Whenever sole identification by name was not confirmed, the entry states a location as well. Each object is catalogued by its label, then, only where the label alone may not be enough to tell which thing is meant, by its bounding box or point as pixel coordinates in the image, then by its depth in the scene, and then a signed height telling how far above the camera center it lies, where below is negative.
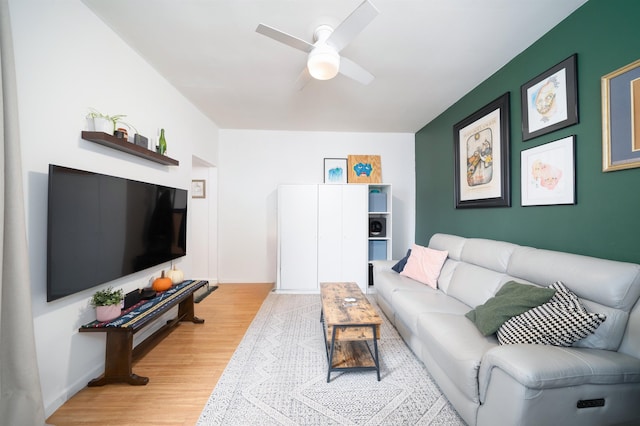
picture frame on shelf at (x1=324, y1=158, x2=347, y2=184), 4.48 +0.78
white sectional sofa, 1.15 -0.76
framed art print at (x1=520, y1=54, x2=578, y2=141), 1.85 +0.90
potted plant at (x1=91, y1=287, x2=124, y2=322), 1.81 -0.63
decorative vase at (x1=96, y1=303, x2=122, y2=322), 1.81 -0.69
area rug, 1.58 -1.23
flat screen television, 1.52 -0.10
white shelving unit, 4.16 -0.15
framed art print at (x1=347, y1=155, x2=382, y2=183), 4.46 +0.80
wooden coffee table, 1.87 -0.85
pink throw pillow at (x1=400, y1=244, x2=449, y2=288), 2.82 -0.58
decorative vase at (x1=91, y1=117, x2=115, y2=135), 1.81 +0.64
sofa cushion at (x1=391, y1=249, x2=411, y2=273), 3.27 -0.64
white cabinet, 4.03 -0.30
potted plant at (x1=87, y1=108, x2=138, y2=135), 1.81 +0.67
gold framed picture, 1.49 +0.59
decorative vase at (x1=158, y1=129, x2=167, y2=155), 2.55 +0.70
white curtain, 1.25 -0.38
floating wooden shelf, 1.76 +0.54
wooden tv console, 1.78 -0.89
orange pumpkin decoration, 2.51 -0.68
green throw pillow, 1.56 -0.57
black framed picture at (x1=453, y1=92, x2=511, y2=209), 2.51 +0.64
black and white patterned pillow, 1.36 -0.59
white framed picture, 1.89 +0.33
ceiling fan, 1.48 +1.14
